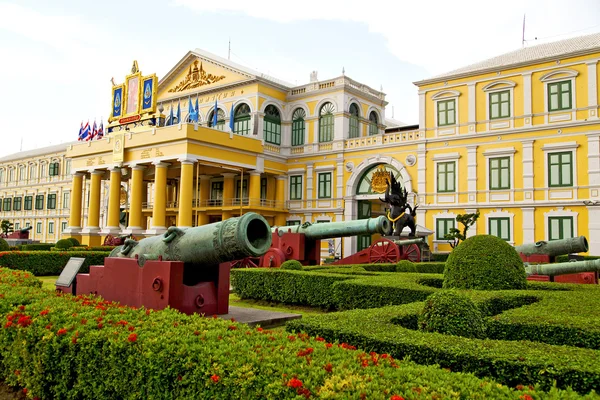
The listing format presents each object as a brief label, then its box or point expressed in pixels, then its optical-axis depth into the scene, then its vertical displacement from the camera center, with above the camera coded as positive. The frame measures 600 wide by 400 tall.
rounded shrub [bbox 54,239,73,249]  26.31 -0.99
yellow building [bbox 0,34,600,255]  24.22 +4.77
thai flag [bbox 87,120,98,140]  38.25 +7.15
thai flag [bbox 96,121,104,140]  38.25 +7.10
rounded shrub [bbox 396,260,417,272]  14.95 -1.06
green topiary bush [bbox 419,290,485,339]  5.16 -0.88
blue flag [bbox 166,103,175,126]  33.99 +7.81
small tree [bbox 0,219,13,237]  46.41 -0.20
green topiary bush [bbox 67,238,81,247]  28.41 -0.93
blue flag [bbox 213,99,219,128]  31.74 +7.00
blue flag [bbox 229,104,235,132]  31.28 +6.57
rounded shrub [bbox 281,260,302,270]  13.13 -0.93
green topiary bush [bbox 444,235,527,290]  8.54 -0.58
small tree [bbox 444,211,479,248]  23.64 +0.50
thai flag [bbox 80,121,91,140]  38.59 +7.19
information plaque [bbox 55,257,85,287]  9.23 -0.87
